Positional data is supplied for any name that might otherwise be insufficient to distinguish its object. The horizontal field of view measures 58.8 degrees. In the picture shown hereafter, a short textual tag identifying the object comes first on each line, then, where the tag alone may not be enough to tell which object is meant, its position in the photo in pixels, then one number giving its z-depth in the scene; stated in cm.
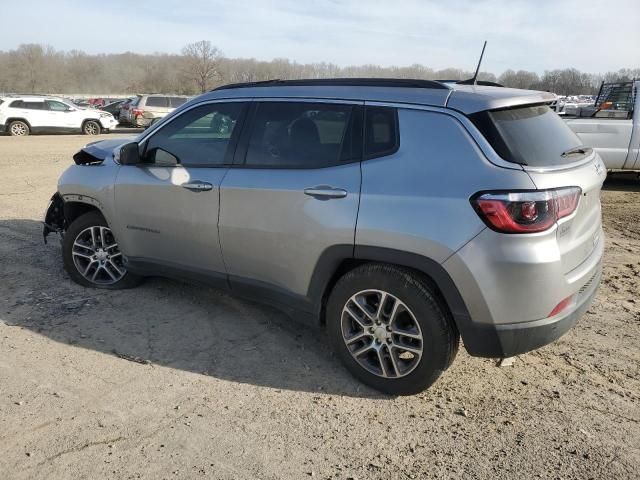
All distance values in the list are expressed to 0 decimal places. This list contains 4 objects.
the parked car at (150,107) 2680
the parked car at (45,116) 2242
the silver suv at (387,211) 294
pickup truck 1031
